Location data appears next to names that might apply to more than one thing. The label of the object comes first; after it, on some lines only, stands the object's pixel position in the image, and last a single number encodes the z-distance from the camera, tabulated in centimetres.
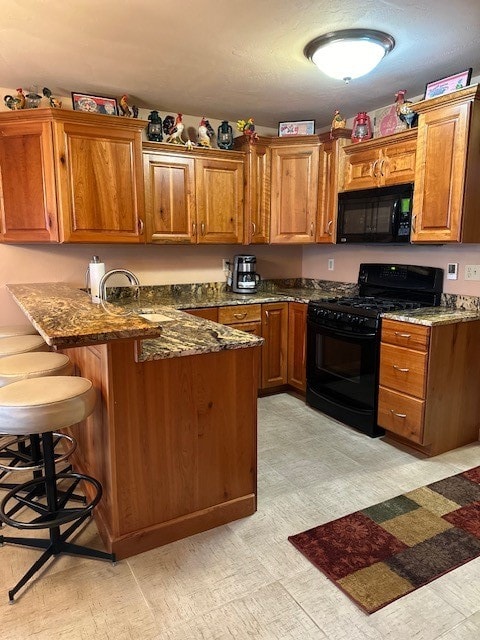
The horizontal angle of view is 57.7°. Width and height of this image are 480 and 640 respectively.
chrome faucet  248
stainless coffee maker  397
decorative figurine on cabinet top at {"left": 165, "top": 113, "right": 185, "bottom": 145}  346
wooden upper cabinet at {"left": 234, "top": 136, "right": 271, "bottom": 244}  373
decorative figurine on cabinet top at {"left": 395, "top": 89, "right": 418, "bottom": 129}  303
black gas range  308
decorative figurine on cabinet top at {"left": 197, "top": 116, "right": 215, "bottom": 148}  361
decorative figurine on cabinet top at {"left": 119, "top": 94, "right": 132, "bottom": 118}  319
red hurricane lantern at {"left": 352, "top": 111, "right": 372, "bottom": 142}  346
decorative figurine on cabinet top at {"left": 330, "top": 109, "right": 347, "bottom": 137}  354
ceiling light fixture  228
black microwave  308
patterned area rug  176
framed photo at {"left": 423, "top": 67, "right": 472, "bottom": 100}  269
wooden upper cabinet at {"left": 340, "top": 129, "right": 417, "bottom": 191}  302
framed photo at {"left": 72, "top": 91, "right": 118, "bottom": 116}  312
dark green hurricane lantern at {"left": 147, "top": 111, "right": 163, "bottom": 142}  345
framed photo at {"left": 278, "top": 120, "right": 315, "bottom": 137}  376
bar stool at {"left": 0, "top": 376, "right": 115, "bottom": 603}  155
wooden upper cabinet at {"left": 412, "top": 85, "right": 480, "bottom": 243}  262
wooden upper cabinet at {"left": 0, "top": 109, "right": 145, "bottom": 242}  294
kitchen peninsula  179
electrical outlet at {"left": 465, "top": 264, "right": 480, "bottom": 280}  297
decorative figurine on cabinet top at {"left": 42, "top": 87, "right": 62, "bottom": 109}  301
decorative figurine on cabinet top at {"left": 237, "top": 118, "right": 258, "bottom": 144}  365
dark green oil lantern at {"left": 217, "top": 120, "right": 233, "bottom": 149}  373
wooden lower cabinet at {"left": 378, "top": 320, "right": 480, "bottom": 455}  272
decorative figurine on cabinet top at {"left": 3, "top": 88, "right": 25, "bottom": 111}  298
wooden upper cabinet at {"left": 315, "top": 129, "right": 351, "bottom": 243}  357
